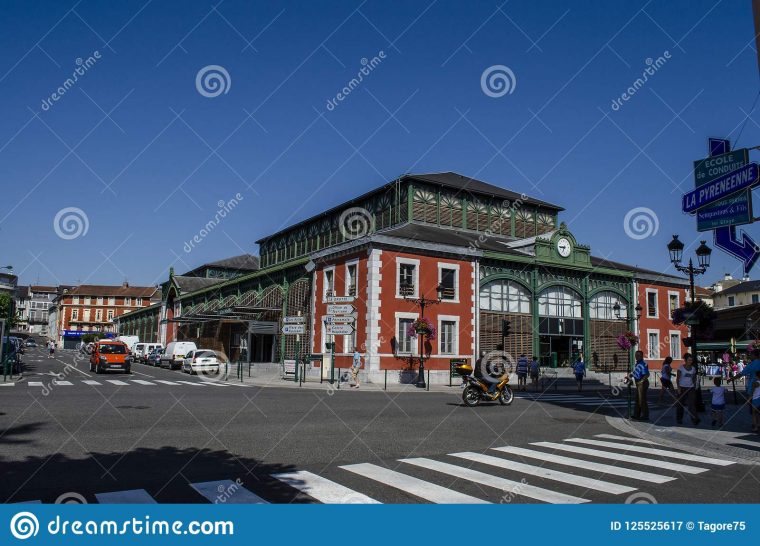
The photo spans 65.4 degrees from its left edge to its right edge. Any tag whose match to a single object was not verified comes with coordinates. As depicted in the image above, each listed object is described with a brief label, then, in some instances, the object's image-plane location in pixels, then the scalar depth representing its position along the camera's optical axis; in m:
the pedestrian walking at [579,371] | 30.19
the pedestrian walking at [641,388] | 15.07
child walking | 13.62
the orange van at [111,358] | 32.62
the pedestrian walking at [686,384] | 14.70
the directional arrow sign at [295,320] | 31.44
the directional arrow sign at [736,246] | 14.23
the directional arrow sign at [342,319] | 27.97
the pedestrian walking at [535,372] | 29.42
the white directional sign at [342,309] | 28.06
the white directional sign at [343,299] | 28.57
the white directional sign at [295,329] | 31.23
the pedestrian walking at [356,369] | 27.33
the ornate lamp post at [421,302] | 29.42
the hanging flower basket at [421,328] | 30.44
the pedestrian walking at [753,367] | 13.18
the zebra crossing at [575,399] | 20.44
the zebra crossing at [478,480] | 6.26
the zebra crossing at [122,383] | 22.82
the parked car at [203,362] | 37.59
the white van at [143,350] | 54.84
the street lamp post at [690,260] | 18.47
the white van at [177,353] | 43.94
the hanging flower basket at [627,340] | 22.21
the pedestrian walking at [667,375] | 18.86
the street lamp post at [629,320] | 42.25
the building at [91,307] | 121.12
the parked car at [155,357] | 49.56
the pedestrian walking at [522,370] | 28.47
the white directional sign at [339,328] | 27.64
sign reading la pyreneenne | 11.86
